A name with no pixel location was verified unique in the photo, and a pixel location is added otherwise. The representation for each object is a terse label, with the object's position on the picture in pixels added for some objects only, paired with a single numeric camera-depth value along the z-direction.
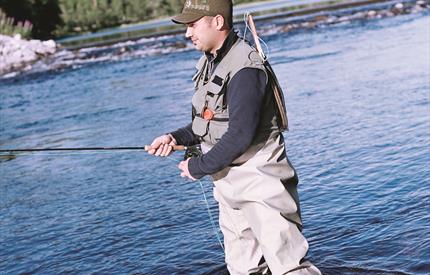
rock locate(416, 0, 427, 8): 23.61
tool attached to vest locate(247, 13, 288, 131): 3.16
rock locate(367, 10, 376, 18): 23.64
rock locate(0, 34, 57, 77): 24.86
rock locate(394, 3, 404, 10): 24.16
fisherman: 3.10
